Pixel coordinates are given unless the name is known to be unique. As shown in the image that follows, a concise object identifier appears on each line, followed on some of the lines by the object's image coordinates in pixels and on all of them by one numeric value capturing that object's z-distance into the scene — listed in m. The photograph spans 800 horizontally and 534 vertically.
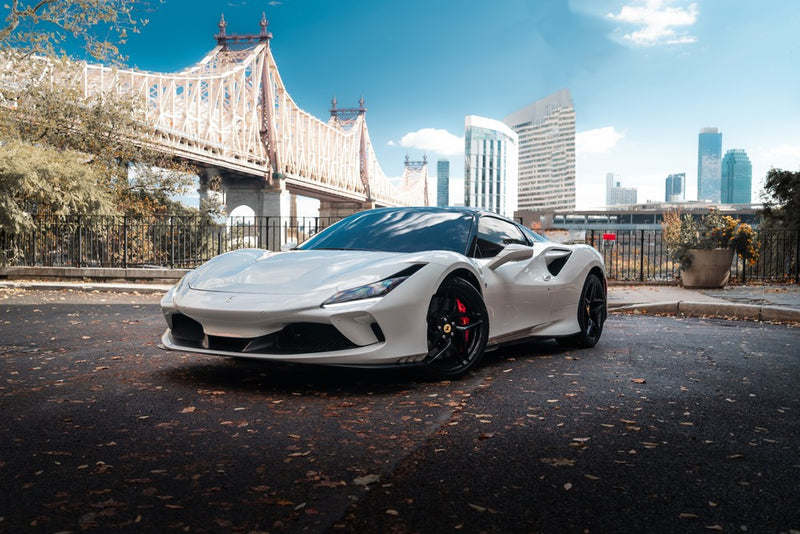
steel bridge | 34.38
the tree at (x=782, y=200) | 16.64
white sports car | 3.54
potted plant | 12.07
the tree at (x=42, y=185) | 14.46
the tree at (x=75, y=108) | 16.45
